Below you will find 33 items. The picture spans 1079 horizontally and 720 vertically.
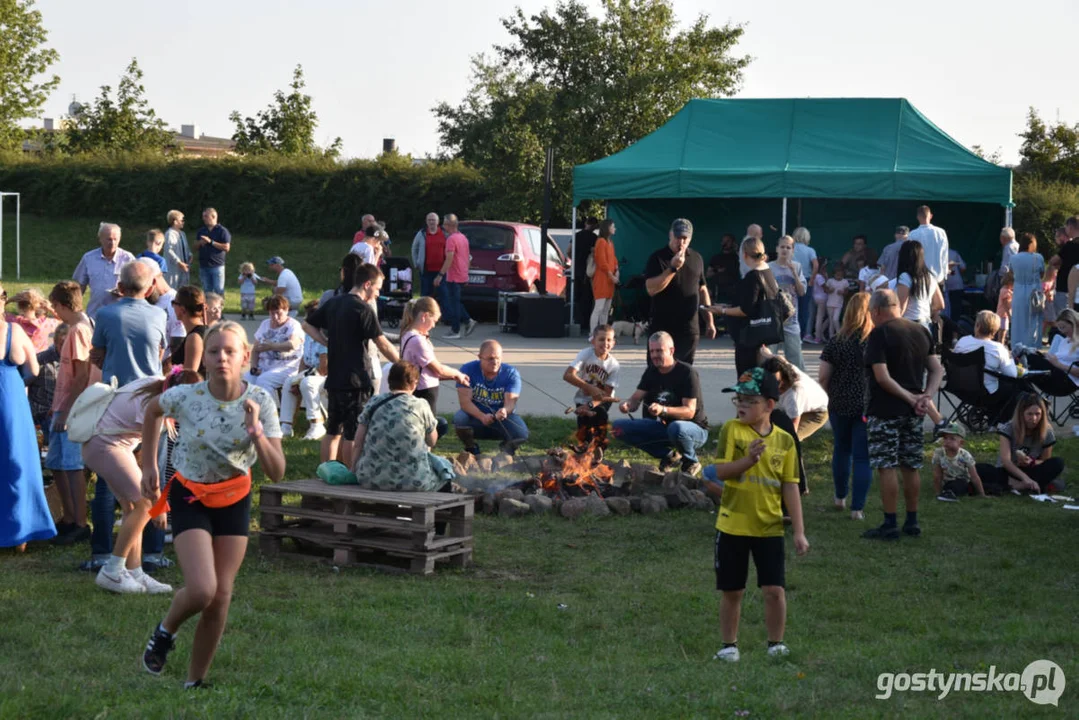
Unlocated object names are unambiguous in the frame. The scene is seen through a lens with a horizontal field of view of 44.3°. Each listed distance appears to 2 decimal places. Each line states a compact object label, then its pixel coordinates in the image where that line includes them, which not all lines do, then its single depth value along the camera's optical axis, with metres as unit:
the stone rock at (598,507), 9.52
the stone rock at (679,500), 9.80
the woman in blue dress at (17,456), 7.64
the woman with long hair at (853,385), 9.25
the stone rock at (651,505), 9.62
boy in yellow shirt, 6.02
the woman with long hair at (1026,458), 10.54
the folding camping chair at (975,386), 11.87
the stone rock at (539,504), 9.53
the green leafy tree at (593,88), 34.00
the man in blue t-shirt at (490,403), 10.88
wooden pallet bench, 7.83
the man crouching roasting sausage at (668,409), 10.57
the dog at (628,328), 20.17
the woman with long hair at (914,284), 12.11
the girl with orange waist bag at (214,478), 5.02
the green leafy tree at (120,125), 45.75
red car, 22.09
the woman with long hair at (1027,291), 17.23
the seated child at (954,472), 10.41
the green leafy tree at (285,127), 46.06
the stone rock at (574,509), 9.47
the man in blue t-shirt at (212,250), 19.55
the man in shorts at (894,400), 8.79
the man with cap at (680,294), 11.48
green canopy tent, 19.17
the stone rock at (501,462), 10.51
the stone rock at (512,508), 9.44
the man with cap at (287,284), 15.83
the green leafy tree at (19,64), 46.78
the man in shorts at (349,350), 9.31
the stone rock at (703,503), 9.83
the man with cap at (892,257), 17.45
